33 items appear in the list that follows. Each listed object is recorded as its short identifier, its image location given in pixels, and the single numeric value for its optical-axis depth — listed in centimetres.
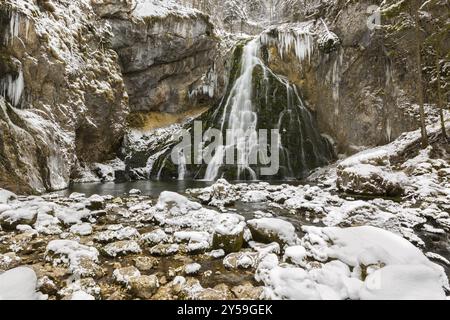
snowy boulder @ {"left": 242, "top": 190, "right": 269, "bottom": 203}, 888
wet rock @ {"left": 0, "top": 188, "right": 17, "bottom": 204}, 657
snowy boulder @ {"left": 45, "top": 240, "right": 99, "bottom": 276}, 355
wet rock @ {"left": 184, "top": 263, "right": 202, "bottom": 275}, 367
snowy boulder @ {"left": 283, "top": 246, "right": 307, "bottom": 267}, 378
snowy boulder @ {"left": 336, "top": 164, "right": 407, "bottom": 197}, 868
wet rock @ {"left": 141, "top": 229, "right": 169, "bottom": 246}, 465
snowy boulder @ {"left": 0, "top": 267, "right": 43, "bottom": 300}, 284
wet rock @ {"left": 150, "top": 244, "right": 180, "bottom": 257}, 422
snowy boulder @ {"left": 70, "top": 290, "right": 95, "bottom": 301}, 285
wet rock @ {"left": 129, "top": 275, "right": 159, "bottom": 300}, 311
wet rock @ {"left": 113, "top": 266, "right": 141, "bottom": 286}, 331
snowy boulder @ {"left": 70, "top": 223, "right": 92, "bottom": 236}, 502
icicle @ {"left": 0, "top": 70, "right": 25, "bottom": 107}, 1019
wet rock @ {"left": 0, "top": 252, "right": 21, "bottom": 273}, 369
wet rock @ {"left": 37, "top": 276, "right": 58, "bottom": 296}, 304
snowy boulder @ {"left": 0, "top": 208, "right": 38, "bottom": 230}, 496
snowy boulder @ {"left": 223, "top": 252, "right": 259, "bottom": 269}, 384
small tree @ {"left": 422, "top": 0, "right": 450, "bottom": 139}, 1127
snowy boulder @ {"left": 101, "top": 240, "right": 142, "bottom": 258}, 416
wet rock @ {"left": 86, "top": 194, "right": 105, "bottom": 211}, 679
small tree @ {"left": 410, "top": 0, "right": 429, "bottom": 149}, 1127
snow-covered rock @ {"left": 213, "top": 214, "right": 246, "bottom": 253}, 435
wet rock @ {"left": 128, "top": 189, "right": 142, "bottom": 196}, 1027
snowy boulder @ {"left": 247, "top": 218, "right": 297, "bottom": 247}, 451
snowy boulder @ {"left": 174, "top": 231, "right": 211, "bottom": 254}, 435
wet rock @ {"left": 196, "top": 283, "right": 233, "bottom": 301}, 308
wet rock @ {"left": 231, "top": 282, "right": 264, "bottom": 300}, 308
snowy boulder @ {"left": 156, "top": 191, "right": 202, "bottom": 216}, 670
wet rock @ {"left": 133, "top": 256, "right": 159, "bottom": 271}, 378
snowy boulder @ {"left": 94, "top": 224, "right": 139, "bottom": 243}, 470
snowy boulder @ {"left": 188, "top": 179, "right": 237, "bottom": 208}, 812
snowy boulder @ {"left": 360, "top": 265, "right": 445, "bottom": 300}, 281
